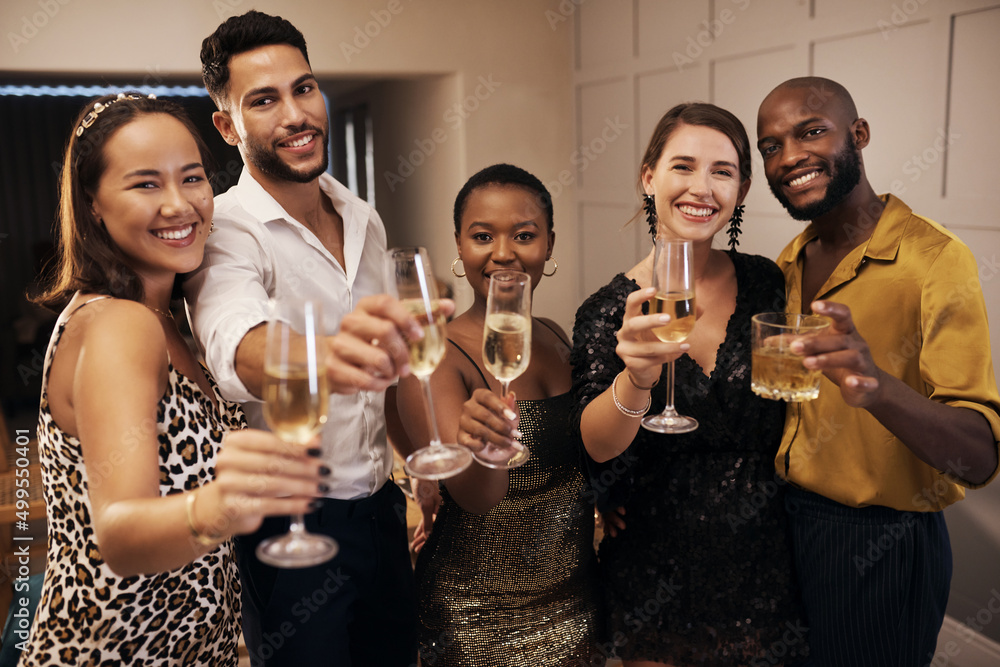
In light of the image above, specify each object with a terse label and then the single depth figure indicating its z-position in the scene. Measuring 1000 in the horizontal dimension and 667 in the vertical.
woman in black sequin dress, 1.84
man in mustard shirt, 1.68
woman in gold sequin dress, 1.90
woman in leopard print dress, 1.28
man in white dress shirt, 1.83
